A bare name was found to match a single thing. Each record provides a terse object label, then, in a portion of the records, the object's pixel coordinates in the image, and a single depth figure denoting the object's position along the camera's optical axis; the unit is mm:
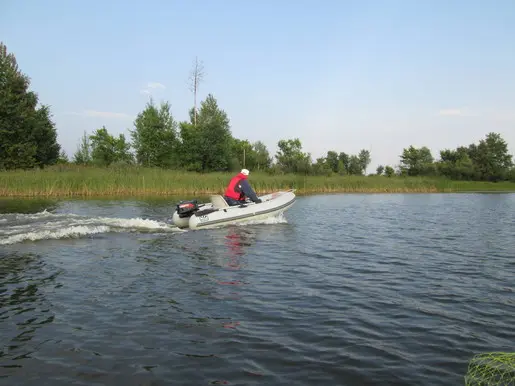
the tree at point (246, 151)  51584
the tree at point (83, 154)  43656
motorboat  12031
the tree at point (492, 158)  51438
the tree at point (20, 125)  30875
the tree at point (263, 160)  50506
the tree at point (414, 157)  61031
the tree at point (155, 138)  38781
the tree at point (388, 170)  59284
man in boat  12984
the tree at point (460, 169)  48281
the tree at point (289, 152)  49056
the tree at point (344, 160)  63588
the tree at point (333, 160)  64938
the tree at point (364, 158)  64375
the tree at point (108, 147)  43438
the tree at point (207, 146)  37750
